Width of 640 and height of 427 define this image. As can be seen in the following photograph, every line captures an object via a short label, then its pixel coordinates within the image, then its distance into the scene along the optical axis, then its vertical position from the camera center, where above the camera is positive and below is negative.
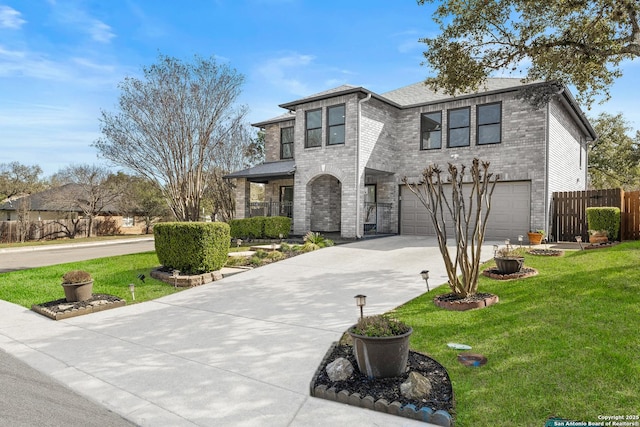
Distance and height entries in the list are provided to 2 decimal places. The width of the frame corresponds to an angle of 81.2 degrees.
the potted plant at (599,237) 11.45 -0.62
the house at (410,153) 14.31 +2.58
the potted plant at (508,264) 7.91 -1.03
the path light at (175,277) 8.57 -1.61
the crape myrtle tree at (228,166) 21.91 +2.92
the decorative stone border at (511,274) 7.68 -1.24
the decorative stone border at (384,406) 3.12 -1.73
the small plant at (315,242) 12.93 -1.08
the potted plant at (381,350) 3.78 -1.40
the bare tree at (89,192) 29.88 +1.37
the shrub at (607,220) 11.59 -0.10
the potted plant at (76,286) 7.40 -1.53
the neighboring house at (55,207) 29.96 +0.12
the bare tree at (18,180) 35.06 +2.93
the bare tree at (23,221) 25.17 -0.89
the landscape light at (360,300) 4.56 -1.07
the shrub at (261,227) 16.41 -0.68
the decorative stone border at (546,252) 10.11 -1.00
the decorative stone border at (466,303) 5.97 -1.44
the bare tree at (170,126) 14.16 +3.28
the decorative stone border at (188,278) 8.91 -1.67
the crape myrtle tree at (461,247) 6.25 -0.57
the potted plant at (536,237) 13.17 -0.75
